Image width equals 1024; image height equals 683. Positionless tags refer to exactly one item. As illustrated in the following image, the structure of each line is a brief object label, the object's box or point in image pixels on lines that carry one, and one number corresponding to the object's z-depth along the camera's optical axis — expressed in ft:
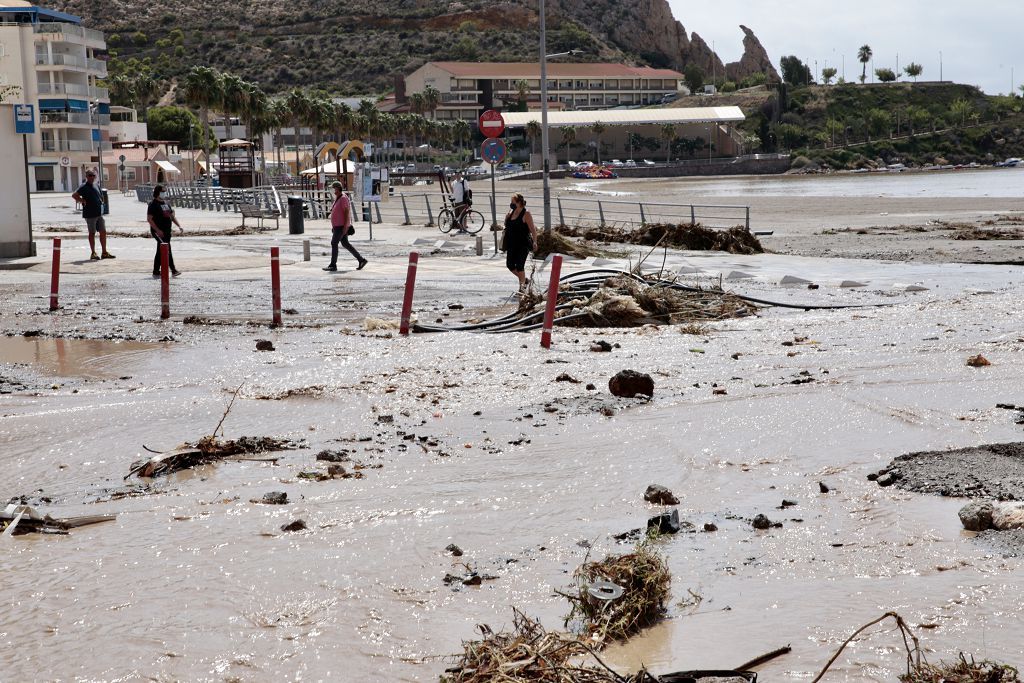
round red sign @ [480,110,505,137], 86.53
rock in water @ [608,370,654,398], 31.32
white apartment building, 327.67
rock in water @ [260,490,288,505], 22.03
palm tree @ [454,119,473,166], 531.99
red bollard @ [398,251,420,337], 43.19
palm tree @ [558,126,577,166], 508.12
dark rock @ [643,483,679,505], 21.67
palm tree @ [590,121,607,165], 512.22
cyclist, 107.24
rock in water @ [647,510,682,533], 19.76
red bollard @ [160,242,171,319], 47.09
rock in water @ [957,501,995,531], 19.15
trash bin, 107.24
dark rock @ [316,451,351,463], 25.23
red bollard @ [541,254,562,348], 40.55
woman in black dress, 58.85
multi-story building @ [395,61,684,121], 583.99
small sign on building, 74.38
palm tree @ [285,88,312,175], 393.50
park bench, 116.47
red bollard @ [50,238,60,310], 50.71
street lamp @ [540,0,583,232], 92.89
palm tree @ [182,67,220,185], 326.85
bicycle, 107.45
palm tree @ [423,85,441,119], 549.13
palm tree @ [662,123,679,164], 511.81
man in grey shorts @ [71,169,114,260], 75.20
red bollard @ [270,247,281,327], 45.80
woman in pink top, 71.92
